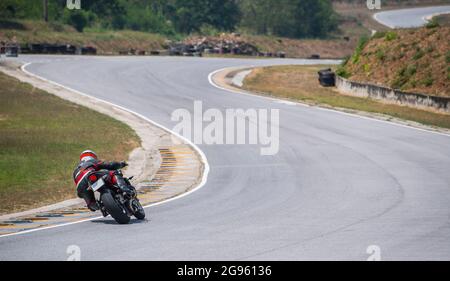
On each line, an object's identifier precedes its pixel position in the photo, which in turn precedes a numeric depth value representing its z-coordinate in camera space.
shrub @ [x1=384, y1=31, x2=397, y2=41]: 51.28
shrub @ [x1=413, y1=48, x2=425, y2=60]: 46.54
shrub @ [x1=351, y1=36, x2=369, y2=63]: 51.62
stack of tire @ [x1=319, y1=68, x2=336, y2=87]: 49.41
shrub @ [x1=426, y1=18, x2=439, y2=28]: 49.65
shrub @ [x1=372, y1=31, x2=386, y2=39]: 52.97
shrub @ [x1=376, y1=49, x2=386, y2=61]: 49.28
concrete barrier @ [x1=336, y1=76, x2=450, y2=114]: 38.25
